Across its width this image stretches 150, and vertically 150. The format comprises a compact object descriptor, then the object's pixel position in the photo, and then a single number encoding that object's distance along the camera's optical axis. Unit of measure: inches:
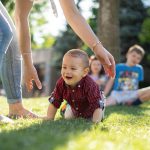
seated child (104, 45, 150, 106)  323.9
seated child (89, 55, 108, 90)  389.7
